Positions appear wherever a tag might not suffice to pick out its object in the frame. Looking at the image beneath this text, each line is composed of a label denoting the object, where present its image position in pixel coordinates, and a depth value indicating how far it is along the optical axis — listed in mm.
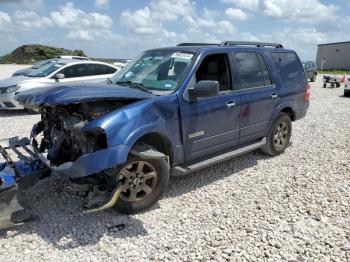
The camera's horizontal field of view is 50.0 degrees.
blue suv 4051
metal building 58244
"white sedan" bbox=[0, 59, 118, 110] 10750
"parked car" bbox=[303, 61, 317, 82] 28250
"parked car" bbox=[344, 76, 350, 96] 18344
